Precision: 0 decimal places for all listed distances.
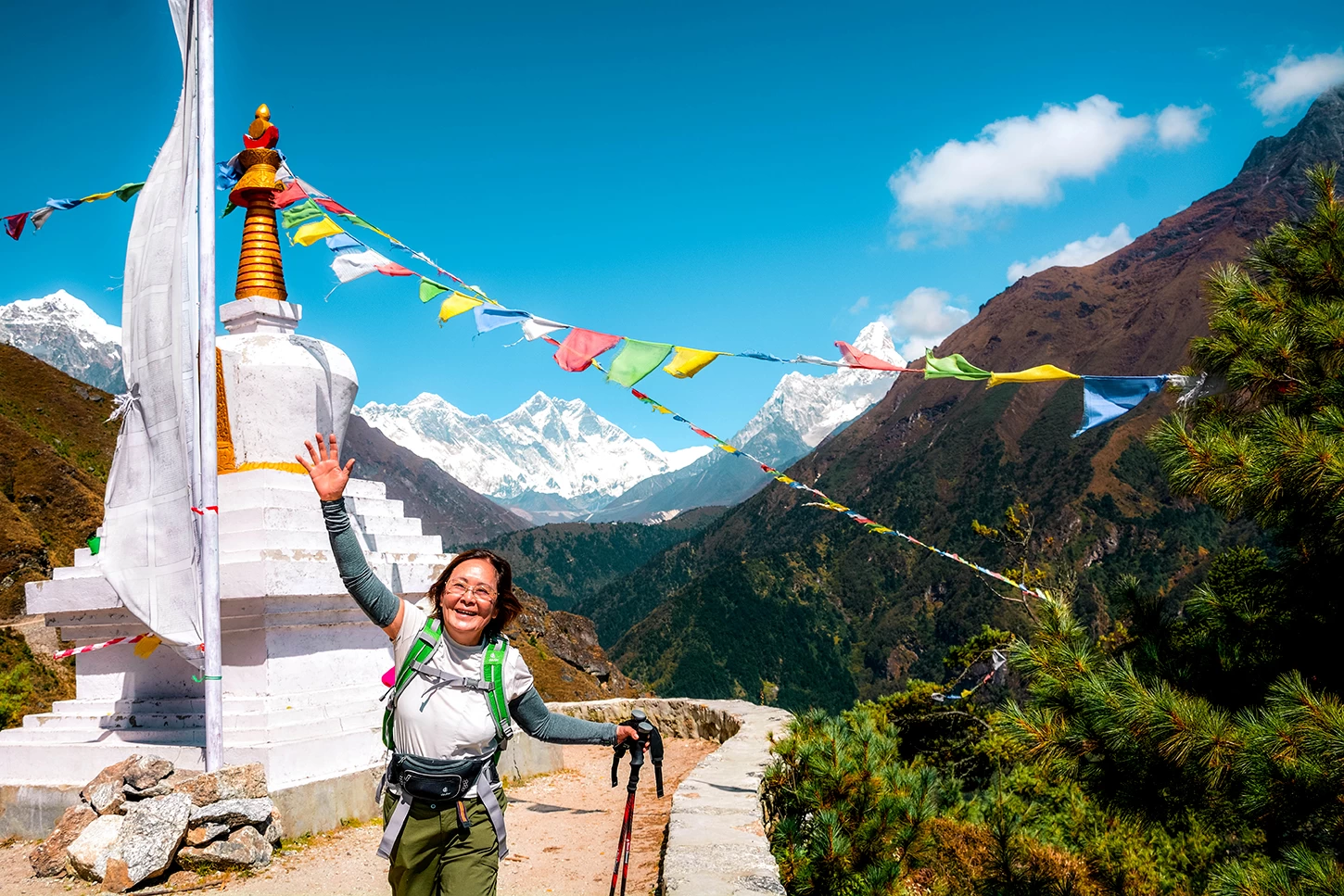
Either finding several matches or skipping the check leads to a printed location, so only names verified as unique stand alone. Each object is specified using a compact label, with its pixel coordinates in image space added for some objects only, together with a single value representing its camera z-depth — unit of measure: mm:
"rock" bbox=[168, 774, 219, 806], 6732
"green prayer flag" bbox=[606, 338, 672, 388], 8664
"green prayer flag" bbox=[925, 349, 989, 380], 7637
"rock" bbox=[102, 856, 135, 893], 6098
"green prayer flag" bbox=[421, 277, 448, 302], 9508
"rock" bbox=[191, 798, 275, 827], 6629
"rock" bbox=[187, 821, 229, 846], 6539
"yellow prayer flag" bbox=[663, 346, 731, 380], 8703
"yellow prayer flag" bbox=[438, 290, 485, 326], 9391
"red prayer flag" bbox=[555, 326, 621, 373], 8945
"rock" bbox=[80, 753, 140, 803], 6895
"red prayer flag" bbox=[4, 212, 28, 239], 9820
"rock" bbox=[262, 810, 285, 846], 6924
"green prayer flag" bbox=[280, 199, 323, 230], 9977
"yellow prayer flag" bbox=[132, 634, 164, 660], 8281
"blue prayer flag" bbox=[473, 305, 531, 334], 9305
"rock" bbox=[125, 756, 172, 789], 6867
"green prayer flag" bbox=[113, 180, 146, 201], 9195
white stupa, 7906
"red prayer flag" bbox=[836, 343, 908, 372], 8070
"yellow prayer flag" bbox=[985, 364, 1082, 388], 6742
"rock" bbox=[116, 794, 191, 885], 6180
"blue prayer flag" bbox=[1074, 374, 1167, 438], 7078
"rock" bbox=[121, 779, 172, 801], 6855
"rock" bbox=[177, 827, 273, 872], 6469
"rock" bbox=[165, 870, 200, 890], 6305
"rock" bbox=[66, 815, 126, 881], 6246
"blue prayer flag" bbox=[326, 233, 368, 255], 9711
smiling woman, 3598
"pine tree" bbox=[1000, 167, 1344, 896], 4820
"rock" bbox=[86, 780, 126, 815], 6730
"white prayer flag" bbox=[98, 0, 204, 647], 7344
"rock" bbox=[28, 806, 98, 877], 6469
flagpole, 7191
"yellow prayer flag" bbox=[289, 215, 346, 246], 9711
